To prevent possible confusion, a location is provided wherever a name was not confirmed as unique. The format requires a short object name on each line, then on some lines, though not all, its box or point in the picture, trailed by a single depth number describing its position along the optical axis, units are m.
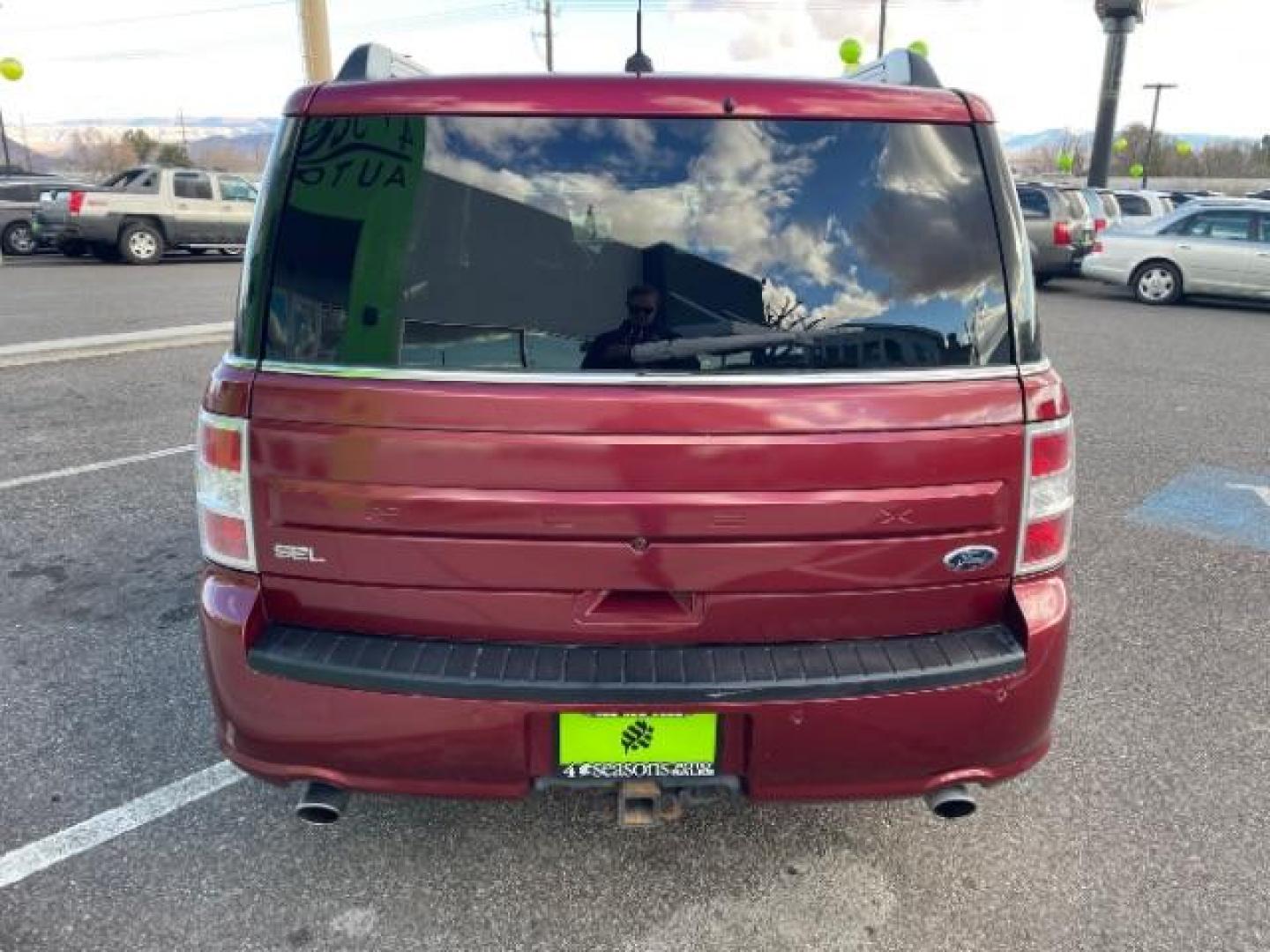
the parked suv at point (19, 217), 20.44
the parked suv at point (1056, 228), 15.74
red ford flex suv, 2.00
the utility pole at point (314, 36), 11.73
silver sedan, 13.82
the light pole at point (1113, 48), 24.25
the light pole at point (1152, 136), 63.11
